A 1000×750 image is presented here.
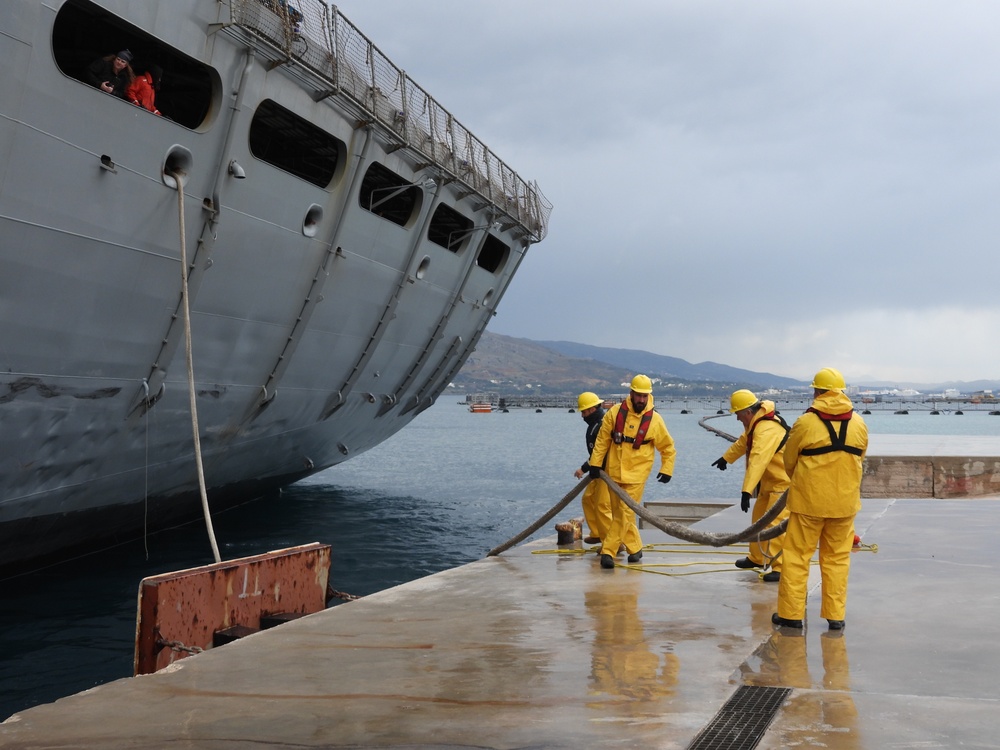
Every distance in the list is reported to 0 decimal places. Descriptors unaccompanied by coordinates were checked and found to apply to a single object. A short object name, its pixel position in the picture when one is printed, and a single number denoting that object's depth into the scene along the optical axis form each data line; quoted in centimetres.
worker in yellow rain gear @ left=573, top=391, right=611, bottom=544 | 897
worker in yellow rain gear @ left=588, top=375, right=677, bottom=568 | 849
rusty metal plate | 653
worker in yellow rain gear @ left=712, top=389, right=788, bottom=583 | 748
